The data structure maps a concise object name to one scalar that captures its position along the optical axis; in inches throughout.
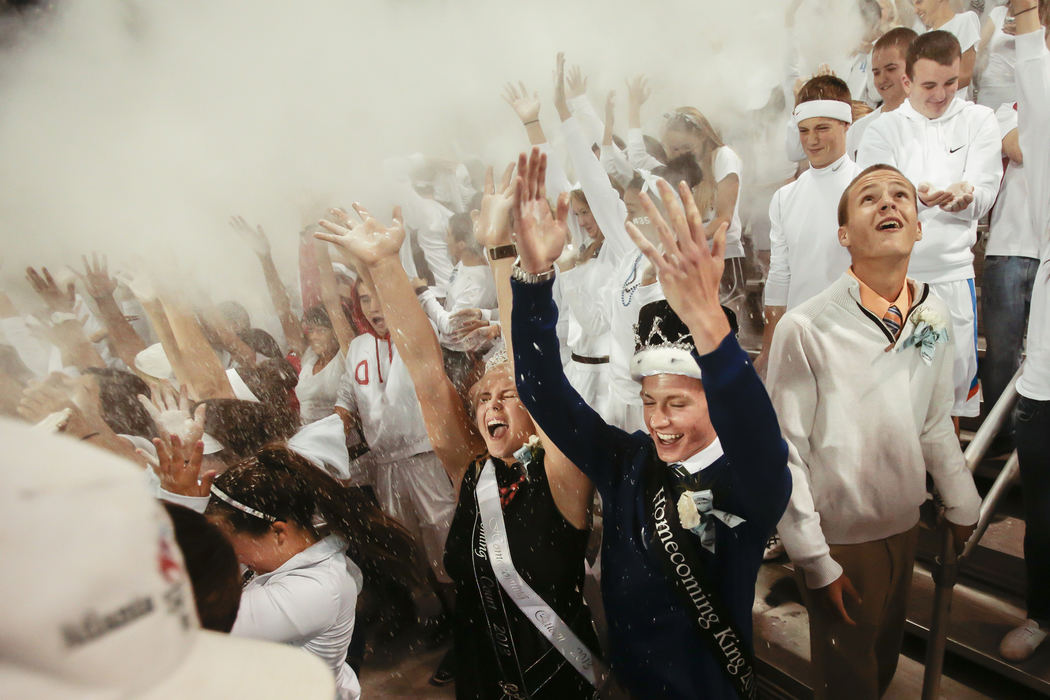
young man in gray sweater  59.2
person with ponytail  58.3
